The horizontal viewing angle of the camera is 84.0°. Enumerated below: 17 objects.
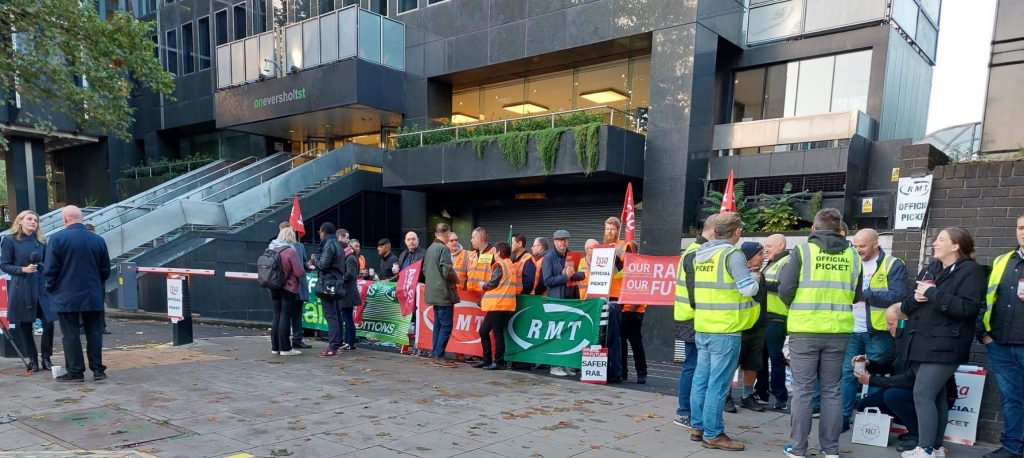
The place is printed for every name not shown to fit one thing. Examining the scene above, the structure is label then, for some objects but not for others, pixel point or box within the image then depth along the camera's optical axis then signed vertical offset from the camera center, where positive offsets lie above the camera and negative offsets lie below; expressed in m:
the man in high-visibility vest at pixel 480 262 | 7.84 -1.11
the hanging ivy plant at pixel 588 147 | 13.51 +0.91
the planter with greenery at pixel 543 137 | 13.59 +1.20
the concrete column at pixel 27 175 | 26.06 -0.31
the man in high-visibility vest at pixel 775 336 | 6.13 -1.59
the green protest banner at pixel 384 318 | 9.25 -2.31
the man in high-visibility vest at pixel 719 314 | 4.57 -1.01
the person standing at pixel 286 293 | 7.98 -1.65
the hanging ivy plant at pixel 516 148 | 14.71 +0.92
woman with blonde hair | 6.61 -1.35
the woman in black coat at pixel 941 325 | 4.41 -1.01
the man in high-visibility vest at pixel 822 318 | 4.31 -0.95
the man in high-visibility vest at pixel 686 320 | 4.93 -1.20
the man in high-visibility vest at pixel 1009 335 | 4.49 -1.10
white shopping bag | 4.93 -2.05
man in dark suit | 6.19 -1.27
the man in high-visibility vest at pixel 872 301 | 5.08 -0.95
